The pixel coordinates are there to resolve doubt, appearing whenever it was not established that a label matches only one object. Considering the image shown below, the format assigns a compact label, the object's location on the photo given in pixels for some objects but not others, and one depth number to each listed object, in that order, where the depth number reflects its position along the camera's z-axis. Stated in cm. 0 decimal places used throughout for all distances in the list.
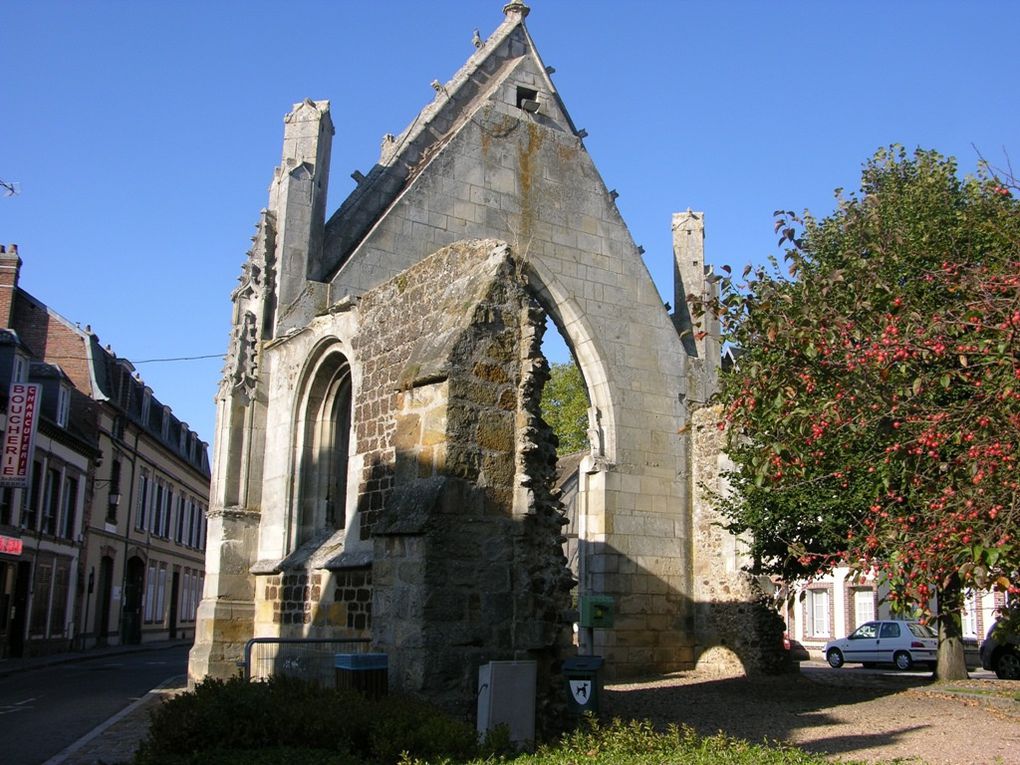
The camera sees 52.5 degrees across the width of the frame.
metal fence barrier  905
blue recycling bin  707
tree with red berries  595
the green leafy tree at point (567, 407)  3925
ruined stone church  765
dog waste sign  902
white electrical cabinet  695
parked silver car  2469
